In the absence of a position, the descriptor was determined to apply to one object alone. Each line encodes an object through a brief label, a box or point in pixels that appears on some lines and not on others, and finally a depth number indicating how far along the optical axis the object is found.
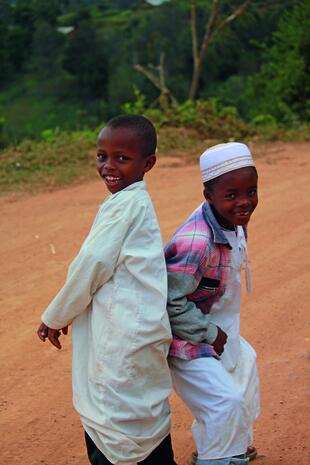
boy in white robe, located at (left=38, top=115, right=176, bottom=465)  4.63
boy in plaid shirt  4.86
